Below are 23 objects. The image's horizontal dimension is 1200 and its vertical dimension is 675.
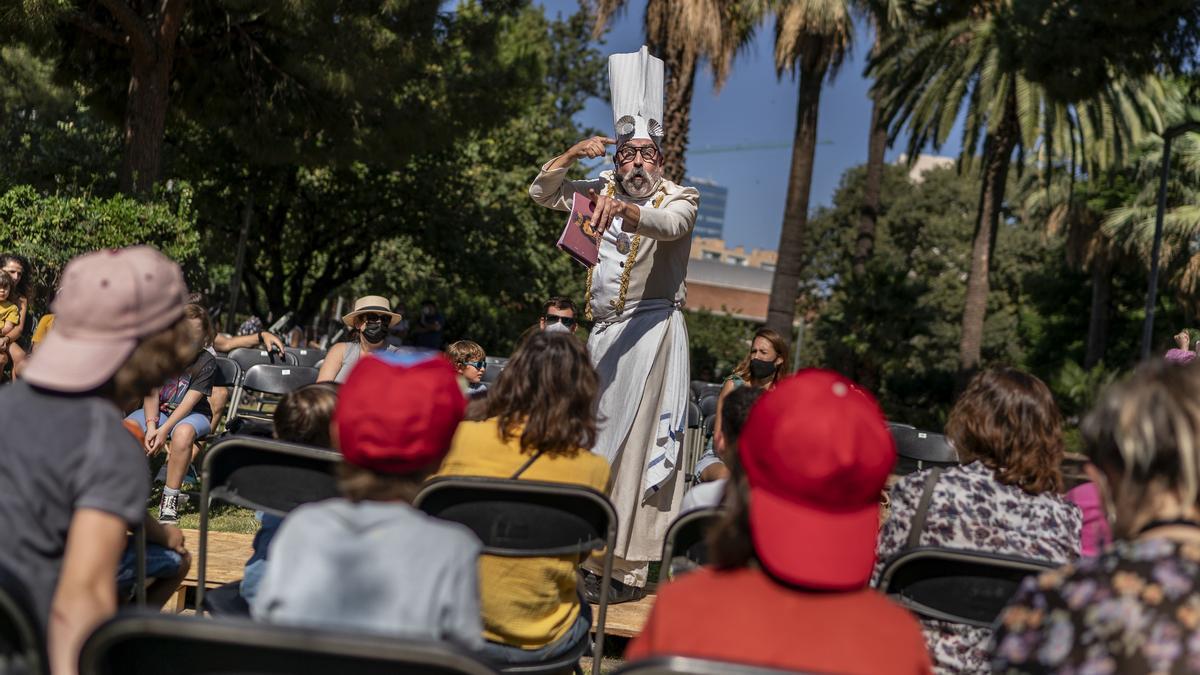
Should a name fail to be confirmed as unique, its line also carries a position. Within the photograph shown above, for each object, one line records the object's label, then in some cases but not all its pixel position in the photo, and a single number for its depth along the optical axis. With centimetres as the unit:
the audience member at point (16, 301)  798
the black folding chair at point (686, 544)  304
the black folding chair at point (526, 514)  296
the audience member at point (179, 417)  645
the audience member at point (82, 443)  218
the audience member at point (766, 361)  648
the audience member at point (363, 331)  661
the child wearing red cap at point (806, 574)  192
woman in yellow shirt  312
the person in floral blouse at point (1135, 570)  173
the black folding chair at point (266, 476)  317
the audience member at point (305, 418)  351
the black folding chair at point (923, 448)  714
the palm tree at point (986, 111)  2311
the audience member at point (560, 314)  737
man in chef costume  514
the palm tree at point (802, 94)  1934
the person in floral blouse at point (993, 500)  302
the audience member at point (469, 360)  749
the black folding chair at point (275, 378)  775
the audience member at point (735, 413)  384
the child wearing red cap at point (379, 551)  204
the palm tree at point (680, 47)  1700
